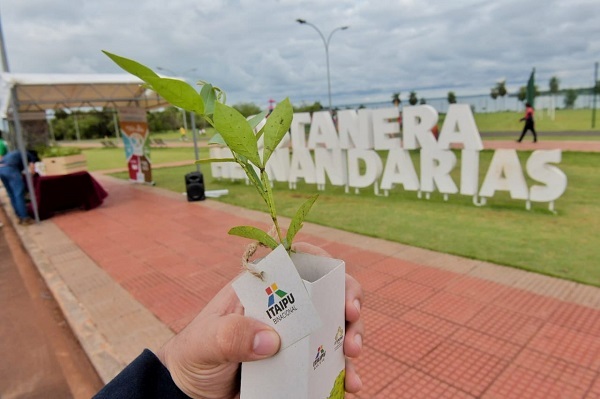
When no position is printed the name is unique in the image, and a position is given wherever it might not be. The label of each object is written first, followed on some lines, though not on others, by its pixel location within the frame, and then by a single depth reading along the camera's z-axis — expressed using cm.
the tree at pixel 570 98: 3719
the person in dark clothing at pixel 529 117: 1510
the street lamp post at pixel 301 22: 2283
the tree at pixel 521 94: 3719
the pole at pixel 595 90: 2799
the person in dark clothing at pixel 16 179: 867
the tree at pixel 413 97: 3189
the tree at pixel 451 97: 3273
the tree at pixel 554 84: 3691
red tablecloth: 902
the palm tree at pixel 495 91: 4103
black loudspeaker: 973
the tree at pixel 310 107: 4002
